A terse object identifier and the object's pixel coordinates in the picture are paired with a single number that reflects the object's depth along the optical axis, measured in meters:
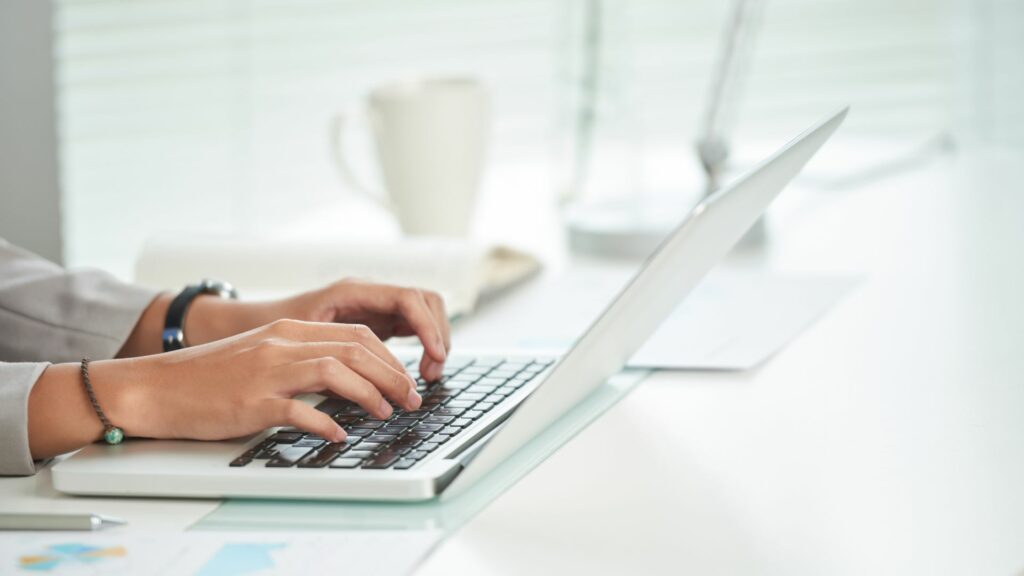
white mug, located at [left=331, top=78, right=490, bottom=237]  2.37
